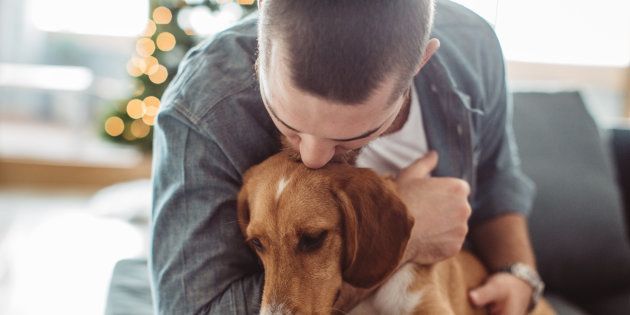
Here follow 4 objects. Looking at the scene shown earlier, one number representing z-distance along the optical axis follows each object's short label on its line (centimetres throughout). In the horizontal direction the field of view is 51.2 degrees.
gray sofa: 233
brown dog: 123
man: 101
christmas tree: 370
